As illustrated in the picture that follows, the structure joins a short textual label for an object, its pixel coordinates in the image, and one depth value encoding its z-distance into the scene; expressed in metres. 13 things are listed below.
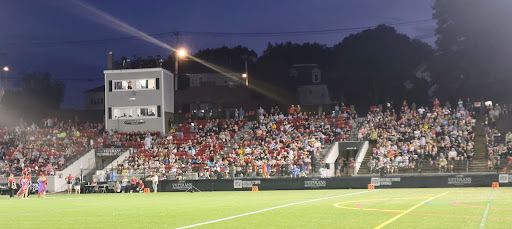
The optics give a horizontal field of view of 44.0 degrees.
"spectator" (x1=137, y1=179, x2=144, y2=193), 43.61
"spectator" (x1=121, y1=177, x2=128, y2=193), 44.31
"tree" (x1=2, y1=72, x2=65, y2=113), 120.88
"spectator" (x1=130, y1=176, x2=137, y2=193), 44.31
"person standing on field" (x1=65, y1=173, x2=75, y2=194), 46.44
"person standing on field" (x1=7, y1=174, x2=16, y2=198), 39.67
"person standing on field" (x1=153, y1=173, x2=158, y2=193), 42.99
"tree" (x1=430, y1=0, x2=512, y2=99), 73.62
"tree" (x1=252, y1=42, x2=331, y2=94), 95.88
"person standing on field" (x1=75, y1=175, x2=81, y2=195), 45.03
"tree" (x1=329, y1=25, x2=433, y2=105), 92.38
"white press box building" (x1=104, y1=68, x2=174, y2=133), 61.72
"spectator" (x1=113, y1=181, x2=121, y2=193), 44.06
